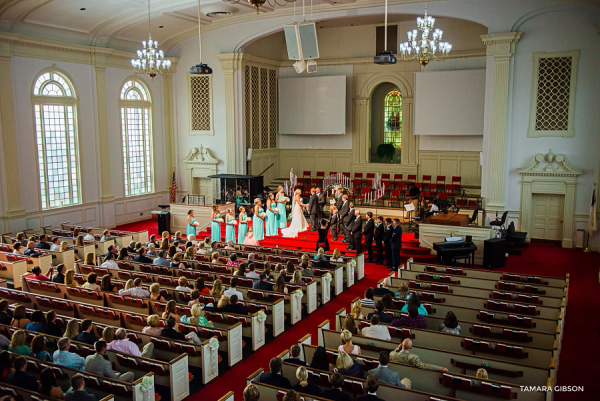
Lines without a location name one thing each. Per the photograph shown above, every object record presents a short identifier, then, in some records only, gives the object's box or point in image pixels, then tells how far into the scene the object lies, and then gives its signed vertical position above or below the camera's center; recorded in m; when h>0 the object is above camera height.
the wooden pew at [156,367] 6.42 -2.82
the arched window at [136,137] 19.42 +0.55
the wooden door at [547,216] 15.56 -2.12
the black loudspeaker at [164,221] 17.20 -2.48
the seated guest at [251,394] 4.83 -2.38
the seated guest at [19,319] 7.11 -2.50
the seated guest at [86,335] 6.70 -2.50
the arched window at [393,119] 22.38 +1.39
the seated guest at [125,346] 6.55 -2.59
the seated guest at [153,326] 6.98 -2.48
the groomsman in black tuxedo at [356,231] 13.49 -2.23
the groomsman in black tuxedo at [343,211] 14.03 -1.74
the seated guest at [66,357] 6.12 -2.55
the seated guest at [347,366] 5.85 -2.54
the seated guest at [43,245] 12.58 -2.39
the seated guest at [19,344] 6.36 -2.48
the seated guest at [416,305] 7.42 -2.38
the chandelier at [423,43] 11.71 +2.69
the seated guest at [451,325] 6.88 -2.43
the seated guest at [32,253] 11.56 -2.39
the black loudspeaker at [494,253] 12.77 -2.68
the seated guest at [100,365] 5.99 -2.59
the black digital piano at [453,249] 12.54 -2.52
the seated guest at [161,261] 10.80 -2.41
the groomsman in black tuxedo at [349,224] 13.80 -2.07
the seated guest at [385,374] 5.59 -2.53
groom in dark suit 15.23 -1.79
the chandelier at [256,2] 6.48 +1.94
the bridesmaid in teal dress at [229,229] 14.61 -2.38
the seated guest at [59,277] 9.61 -2.46
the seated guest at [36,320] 7.22 -2.48
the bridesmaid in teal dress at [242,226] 14.64 -2.25
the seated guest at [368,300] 8.25 -2.52
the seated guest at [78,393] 5.22 -2.56
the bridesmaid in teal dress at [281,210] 15.93 -1.95
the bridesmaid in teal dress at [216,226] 14.77 -2.30
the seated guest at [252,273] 9.69 -2.39
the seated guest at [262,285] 9.22 -2.50
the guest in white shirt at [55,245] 12.12 -2.33
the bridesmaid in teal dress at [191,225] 14.27 -2.18
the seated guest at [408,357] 5.96 -2.53
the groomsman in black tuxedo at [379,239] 13.20 -2.39
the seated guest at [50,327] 7.22 -2.57
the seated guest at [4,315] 7.40 -2.45
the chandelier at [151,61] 14.37 +2.67
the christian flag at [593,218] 14.38 -1.99
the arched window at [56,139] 16.16 +0.38
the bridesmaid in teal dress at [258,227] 15.34 -2.38
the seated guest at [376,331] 6.91 -2.53
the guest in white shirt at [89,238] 13.28 -2.34
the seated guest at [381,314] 7.51 -2.49
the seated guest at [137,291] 8.62 -2.44
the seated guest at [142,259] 10.93 -2.39
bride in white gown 15.76 -2.33
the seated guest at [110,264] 10.55 -2.41
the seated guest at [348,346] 6.33 -2.53
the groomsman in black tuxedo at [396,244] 12.64 -2.41
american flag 21.08 -1.73
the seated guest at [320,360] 6.10 -2.58
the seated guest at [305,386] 5.43 -2.59
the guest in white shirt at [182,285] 8.72 -2.38
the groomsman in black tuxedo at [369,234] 13.32 -2.29
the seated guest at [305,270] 10.34 -2.49
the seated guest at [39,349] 6.20 -2.50
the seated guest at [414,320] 7.15 -2.45
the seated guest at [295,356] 6.06 -2.52
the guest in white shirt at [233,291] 8.51 -2.44
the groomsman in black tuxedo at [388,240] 12.95 -2.38
